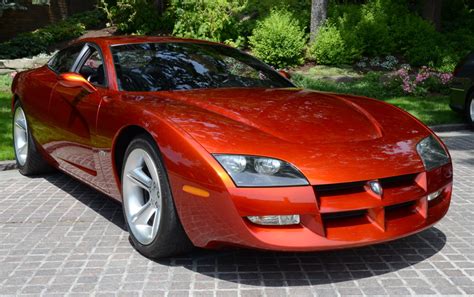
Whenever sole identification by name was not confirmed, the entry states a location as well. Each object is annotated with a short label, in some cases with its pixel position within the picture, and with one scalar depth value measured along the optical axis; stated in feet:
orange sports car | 9.86
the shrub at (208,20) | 52.90
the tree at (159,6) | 61.82
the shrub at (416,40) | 50.98
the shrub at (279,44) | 48.06
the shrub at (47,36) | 53.36
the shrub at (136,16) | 58.75
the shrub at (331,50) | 49.11
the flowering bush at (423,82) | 39.60
